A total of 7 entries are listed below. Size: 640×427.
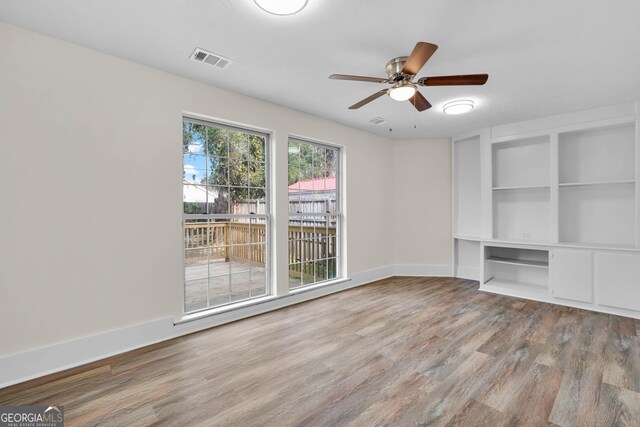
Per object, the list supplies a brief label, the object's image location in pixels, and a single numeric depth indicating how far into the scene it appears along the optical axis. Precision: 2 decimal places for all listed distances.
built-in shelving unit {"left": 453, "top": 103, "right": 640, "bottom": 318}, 3.76
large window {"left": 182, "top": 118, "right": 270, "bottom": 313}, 3.30
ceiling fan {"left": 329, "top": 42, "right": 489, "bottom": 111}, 2.08
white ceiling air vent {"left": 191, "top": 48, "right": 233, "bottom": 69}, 2.60
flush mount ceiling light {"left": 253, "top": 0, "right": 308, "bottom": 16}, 1.88
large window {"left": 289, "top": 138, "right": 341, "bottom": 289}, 4.35
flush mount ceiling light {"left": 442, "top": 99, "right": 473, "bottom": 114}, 3.68
